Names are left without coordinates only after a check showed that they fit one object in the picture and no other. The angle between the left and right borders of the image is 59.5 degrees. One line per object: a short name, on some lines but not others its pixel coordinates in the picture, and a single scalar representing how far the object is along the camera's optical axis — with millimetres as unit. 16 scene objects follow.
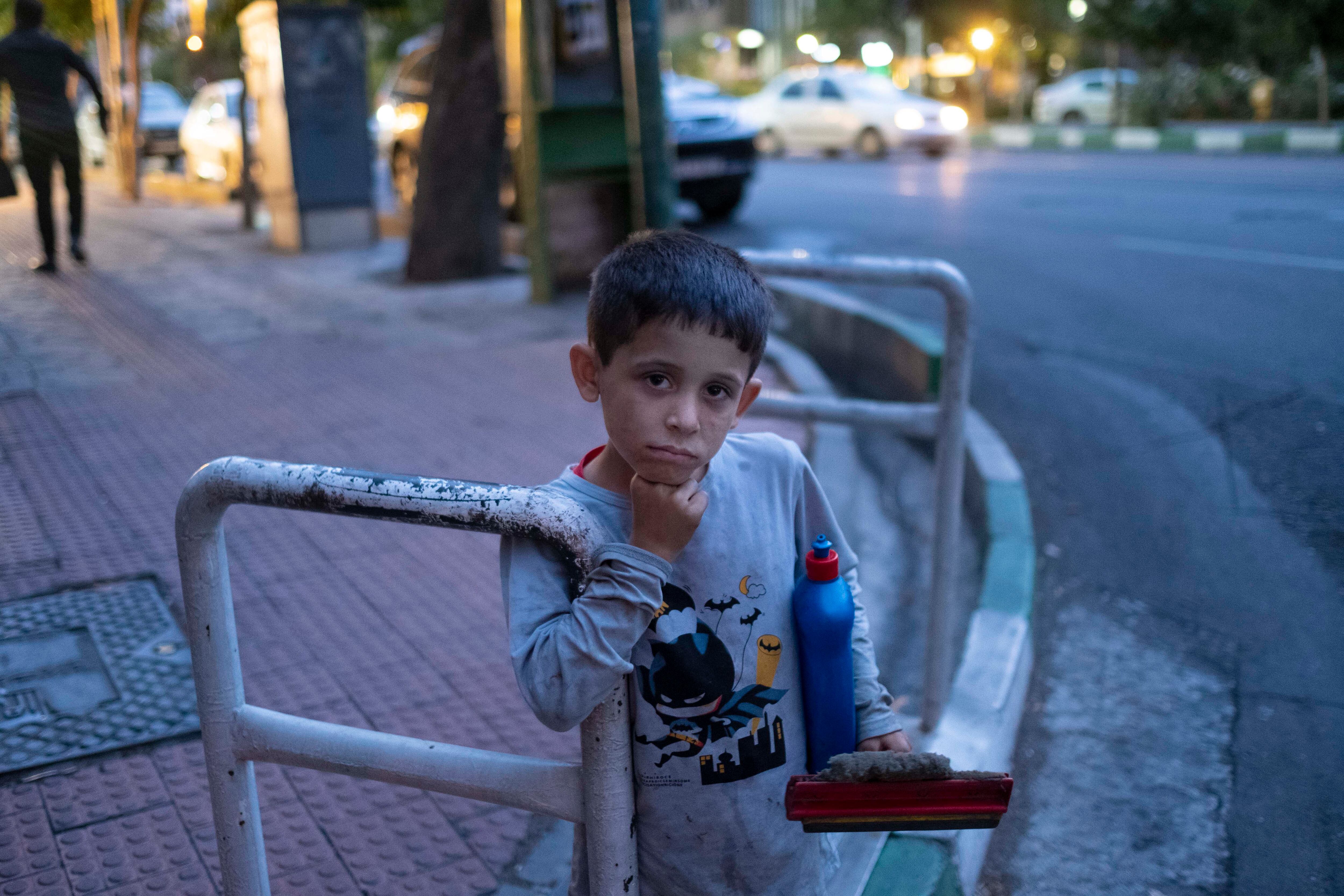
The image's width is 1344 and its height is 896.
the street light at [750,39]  58656
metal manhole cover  2799
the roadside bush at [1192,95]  26953
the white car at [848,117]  22609
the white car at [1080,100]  31734
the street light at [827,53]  45344
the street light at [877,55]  40812
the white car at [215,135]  17391
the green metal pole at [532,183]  7848
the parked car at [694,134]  12227
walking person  8719
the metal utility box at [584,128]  7793
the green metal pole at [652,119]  7680
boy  1376
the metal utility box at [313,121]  10867
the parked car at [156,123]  24156
